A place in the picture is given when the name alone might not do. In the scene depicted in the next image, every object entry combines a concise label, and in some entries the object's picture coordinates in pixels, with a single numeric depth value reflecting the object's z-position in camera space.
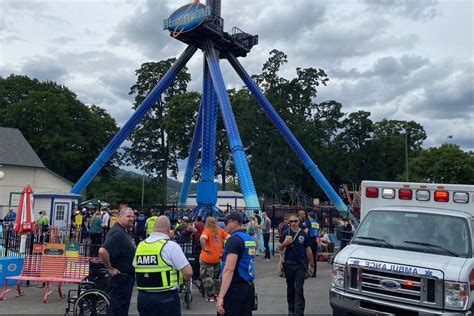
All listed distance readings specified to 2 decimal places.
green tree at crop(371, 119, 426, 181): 64.25
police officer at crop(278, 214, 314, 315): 7.85
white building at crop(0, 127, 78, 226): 41.03
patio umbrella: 11.87
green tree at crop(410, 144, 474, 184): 59.56
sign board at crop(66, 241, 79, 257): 10.54
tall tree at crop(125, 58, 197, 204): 56.31
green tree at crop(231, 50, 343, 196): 50.62
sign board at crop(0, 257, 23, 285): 10.94
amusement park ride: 29.55
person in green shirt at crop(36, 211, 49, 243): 14.75
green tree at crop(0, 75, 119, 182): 51.41
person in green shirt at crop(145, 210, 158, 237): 15.12
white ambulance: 6.22
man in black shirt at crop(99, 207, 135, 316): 6.46
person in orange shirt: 9.49
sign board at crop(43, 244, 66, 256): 10.27
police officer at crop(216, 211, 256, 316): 5.39
